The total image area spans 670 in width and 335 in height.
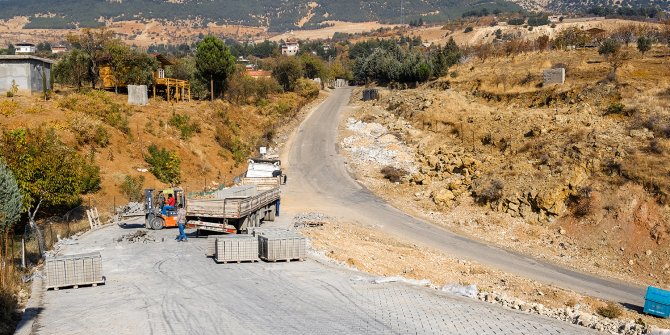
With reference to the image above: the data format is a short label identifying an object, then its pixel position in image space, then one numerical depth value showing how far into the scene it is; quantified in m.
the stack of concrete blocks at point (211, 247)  20.98
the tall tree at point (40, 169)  23.19
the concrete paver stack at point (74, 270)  17.00
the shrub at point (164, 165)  36.27
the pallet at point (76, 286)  17.08
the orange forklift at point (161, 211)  25.86
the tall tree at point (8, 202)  19.06
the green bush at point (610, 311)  18.69
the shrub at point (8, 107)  34.22
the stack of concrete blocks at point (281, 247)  20.22
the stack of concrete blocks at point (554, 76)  47.41
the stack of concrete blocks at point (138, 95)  46.66
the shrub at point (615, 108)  37.75
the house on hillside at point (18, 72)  40.31
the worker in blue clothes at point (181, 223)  23.48
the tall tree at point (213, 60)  55.23
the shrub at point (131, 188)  32.75
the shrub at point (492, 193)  32.62
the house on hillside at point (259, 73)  89.31
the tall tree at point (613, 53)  46.44
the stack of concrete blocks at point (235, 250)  20.02
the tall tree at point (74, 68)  50.94
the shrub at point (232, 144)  45.82
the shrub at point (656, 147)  31.12
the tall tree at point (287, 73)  77.00
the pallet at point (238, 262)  20.12
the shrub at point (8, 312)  14.02
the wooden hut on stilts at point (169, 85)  52.18
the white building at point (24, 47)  105.91
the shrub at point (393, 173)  39.02
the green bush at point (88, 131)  35.72
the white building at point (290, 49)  191.07
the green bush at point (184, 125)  43.56
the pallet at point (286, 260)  20.34
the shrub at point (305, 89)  75.94
